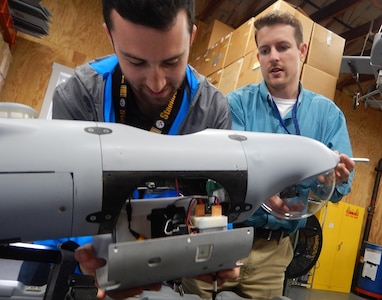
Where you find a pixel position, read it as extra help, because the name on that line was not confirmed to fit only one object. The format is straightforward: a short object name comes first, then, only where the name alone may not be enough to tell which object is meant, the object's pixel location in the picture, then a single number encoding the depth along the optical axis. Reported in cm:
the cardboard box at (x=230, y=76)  255
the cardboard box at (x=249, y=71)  222
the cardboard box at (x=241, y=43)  253
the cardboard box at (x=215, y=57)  297
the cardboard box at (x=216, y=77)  290
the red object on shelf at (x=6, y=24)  236
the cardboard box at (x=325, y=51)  231
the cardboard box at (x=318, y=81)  222
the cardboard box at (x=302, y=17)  225
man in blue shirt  117
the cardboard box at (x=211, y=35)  350
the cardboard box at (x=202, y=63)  335
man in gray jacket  66
